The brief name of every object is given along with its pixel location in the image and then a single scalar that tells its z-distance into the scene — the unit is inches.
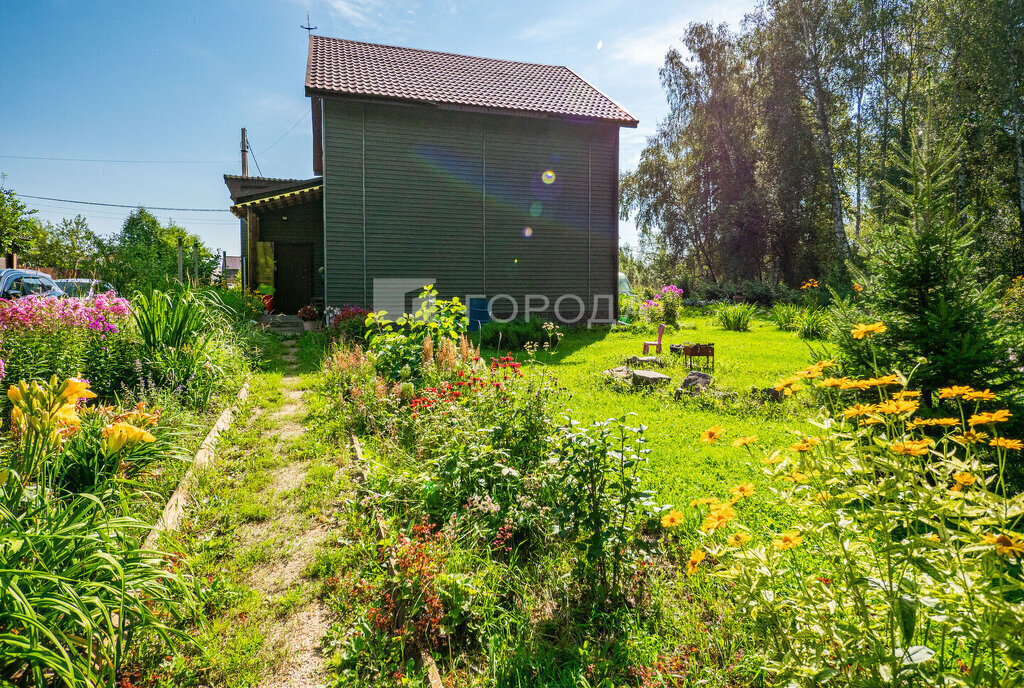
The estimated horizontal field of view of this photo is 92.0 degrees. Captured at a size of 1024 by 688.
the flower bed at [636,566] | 59.7
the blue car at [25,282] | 550.0
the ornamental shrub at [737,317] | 557.6
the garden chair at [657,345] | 371.9
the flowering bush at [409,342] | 242.3
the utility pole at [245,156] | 999.0
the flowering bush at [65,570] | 67.2
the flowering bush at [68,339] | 179.9
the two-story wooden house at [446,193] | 498.9
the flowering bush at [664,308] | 573.6
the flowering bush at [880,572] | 55.8
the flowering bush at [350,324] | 397.8
